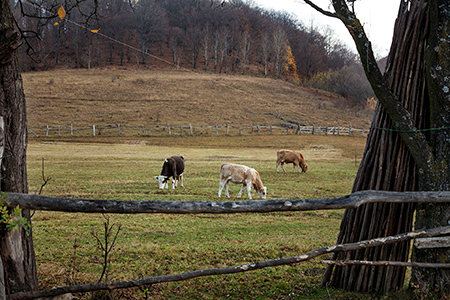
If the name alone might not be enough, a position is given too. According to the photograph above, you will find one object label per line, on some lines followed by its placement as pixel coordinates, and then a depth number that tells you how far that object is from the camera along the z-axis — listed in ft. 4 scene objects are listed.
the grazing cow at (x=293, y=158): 82.69
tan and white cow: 50.08
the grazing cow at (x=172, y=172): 56.65
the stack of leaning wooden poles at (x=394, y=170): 15.34
